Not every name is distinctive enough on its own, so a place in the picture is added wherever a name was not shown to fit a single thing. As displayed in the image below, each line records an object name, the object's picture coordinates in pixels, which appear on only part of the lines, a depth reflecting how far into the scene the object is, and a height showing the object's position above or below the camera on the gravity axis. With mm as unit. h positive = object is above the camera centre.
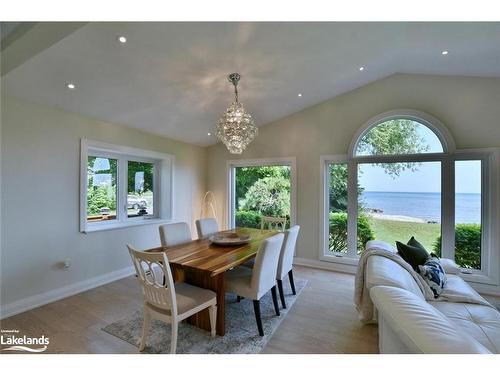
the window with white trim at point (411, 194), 3150 -86
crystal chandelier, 2611 +694
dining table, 1959 -671
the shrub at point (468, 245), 3184 -808
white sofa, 1003 -681
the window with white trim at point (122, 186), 3299 +7
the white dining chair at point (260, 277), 2066 -889
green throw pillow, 2248 -671
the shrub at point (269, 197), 4469 -210
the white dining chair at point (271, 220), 3701 -553
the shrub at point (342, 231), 3814 -754
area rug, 1926 -1368
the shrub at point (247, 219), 4863 -693
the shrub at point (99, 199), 3420 -205
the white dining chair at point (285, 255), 2555 -785
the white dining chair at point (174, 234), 2709 -593
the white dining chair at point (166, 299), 1718 -948
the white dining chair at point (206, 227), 3268 -609
